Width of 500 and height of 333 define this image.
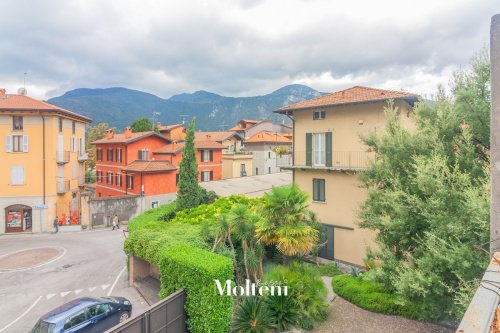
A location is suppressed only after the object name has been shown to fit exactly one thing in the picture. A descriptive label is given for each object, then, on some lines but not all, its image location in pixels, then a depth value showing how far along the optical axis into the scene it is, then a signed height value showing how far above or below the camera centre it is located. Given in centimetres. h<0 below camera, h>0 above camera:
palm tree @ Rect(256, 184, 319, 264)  1430 -278
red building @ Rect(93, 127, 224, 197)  3622 +24
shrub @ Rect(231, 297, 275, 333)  1106 -551
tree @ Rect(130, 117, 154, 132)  5781 +739
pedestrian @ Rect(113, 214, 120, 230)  3179 -588
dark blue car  1045 -538
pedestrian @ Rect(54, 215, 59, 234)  3064 -597
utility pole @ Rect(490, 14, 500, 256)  568 +64
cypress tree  2281 -119
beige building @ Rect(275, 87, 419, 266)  1873 +66
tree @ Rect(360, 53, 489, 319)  798 -109
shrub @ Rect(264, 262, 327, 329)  1177 -492
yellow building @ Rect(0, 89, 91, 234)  3056 -9
